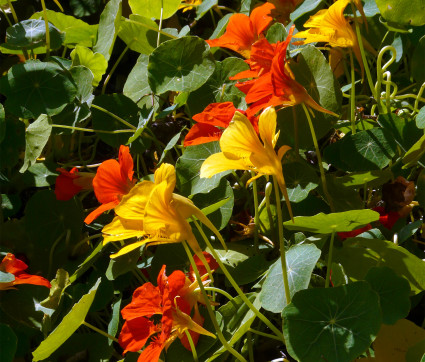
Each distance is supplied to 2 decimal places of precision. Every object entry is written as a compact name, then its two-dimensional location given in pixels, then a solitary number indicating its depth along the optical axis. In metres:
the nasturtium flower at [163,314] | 1.25
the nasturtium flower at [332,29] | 1.32
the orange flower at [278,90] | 1.28
